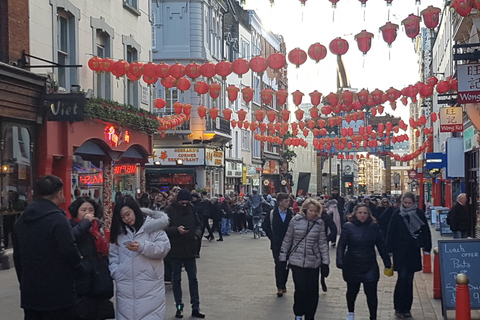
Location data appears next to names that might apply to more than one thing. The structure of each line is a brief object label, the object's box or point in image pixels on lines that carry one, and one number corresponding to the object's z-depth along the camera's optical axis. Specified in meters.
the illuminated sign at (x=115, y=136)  21.55
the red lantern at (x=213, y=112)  25.55
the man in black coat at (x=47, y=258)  5.75
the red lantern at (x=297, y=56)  15.89
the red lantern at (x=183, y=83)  20.27
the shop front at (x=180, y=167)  39.06
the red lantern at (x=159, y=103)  25.77
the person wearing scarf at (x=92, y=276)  6.53
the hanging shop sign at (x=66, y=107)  16.67
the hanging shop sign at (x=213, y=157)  39.54
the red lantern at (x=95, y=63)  19.34
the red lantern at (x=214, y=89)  20.50
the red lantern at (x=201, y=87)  20.97
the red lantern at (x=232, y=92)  21.68
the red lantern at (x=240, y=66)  17.14
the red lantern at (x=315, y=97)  22.52
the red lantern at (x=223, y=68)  17.44
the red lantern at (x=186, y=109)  26.59
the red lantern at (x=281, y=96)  22.11
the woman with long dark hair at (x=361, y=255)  9.43
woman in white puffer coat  6.81
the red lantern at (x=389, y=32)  14.06
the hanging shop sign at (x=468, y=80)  13.91
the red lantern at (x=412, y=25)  13.51
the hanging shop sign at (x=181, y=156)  39.00
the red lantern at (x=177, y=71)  18.31
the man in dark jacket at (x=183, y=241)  10.11
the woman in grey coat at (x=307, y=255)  9.28
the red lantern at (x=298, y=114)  27.23
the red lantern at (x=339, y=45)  15.51
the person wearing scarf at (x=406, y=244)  10.33
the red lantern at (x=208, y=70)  17.88
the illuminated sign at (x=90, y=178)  20.50
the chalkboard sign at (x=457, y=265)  9.40
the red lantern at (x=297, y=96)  22.77
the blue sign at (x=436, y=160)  31.98
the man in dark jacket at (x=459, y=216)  18.45
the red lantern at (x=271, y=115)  27.45
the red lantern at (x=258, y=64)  16.84
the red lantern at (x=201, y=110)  26.42
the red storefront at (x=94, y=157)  17.86
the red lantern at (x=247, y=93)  22.28
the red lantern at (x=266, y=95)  22.02
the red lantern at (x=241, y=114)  28.17
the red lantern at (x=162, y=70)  18.56
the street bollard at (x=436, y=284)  11.74
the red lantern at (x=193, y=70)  18.12
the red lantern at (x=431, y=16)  13.13
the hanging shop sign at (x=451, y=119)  25.45
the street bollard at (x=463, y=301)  7.19
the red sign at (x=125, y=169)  23.62
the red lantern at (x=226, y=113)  25.92
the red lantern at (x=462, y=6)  12.03
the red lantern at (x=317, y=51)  15.73
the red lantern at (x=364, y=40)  14.80
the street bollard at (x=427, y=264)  15.70
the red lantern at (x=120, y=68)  18.92
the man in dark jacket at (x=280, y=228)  12.15
